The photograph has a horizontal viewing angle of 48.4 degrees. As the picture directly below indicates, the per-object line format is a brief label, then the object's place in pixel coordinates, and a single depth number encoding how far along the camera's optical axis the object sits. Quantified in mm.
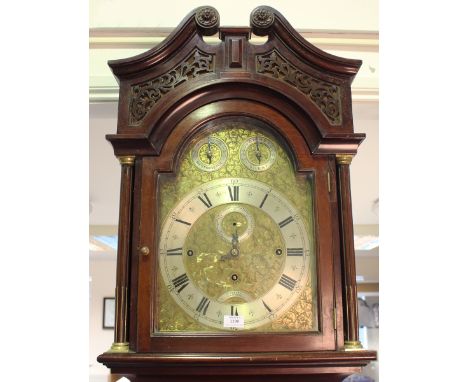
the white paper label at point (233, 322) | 1082
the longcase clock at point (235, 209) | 1059
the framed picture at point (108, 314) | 5516
